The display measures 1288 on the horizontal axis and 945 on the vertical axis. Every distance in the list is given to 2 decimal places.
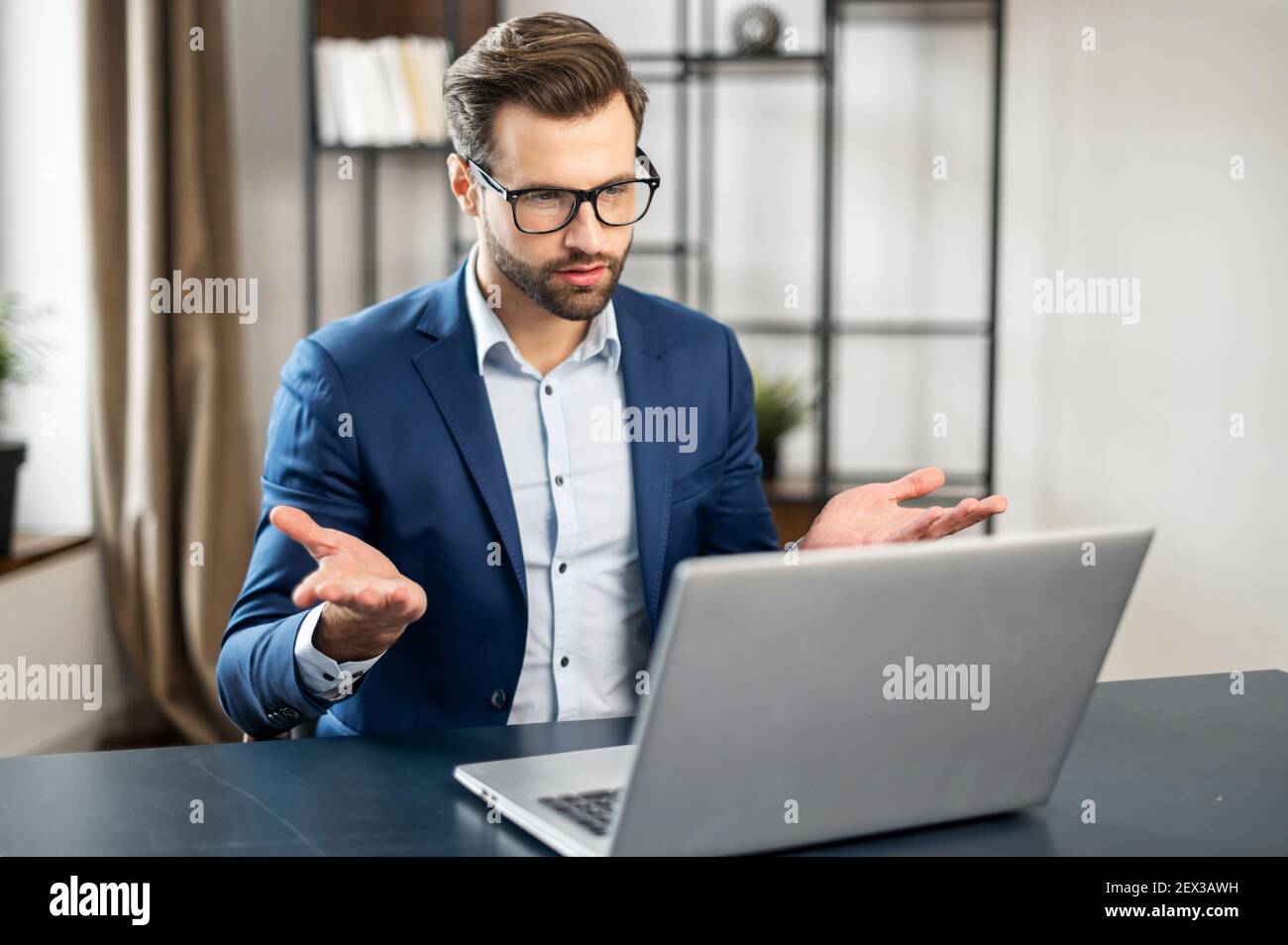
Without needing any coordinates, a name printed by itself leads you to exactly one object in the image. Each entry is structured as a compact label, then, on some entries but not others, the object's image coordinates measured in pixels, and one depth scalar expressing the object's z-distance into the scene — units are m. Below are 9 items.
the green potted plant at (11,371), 2.91
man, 1.67
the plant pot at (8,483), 3.03
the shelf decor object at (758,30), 3.42
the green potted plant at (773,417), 3.40
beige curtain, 3.26
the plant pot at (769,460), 3.41
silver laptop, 0.93
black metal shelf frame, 3.37
